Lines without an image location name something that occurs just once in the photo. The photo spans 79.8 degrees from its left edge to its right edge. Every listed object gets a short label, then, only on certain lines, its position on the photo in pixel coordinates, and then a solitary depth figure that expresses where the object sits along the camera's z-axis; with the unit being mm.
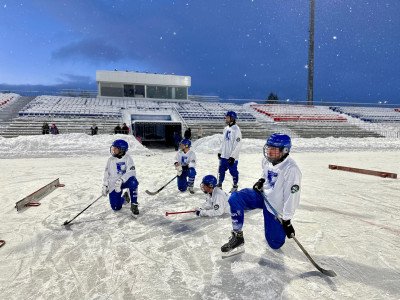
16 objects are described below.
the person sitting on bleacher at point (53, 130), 16162
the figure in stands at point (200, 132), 18234
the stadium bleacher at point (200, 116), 18781
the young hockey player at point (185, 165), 5639
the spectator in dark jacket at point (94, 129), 16439
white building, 25453
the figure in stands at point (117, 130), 16344
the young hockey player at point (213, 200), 4078
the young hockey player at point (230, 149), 5410
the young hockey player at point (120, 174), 4176
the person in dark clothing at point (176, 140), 17045
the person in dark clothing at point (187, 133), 14714
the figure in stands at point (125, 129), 16969
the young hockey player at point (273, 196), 2621
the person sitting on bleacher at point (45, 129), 15690
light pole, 29347
